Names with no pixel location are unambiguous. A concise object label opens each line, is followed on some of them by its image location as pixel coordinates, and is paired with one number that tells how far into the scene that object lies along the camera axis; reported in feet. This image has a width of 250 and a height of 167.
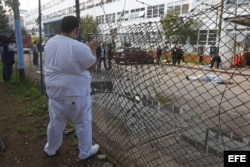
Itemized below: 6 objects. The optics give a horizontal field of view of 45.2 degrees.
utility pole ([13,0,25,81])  28.40
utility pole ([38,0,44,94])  23.10
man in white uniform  10.61
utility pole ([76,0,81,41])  17.56
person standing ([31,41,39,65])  64.90
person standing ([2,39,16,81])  28.58
